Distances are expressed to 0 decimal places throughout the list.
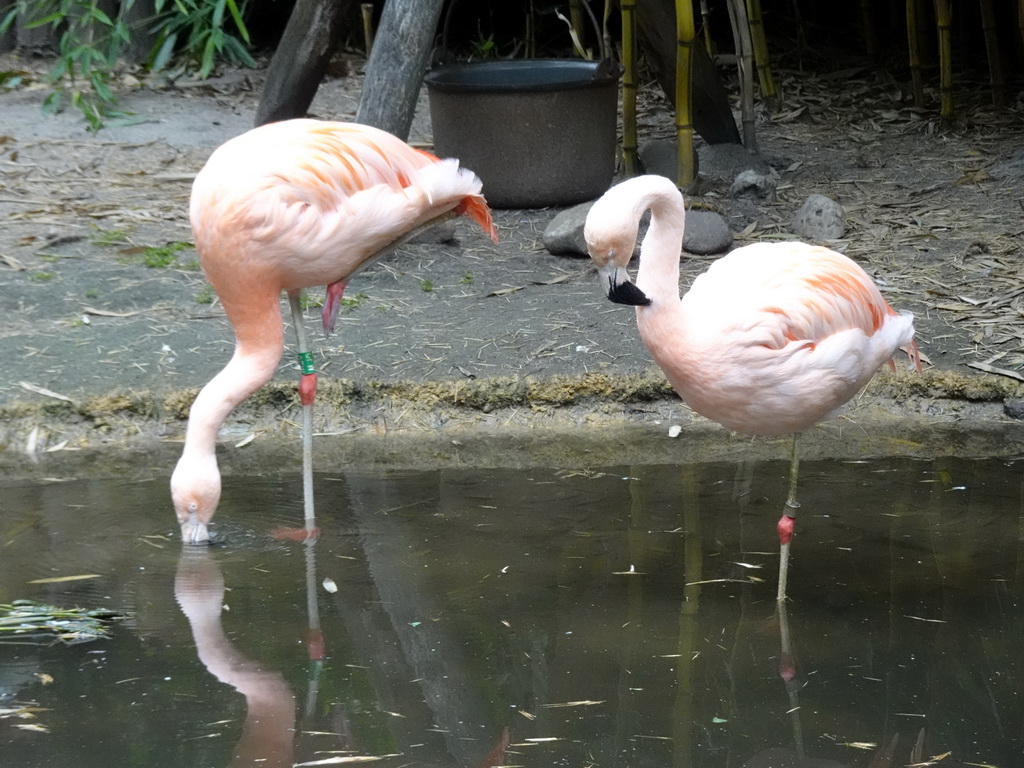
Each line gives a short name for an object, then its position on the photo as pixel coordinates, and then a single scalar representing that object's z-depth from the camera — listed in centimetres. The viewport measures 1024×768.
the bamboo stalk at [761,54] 774
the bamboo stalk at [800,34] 891
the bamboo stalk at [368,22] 882
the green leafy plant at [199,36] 868
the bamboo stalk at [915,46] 764
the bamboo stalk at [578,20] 781
